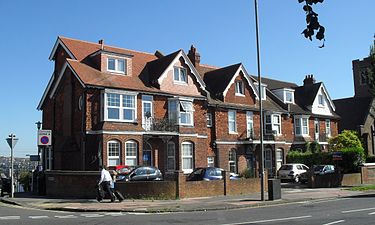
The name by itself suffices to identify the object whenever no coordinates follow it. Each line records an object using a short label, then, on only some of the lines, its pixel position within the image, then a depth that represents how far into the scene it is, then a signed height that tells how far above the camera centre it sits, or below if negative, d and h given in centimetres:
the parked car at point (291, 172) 3506 -201
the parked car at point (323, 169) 3385 -177
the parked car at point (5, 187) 2383 -193
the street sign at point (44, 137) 2352 +73
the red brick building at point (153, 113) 2889 +269
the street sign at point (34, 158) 2719 -44
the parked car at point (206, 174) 2521 -151
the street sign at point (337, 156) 3125 -71
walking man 2017 -148
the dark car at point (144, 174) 2361 -138
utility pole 2103 +210
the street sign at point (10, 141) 2291 +53
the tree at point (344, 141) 4241 +46
